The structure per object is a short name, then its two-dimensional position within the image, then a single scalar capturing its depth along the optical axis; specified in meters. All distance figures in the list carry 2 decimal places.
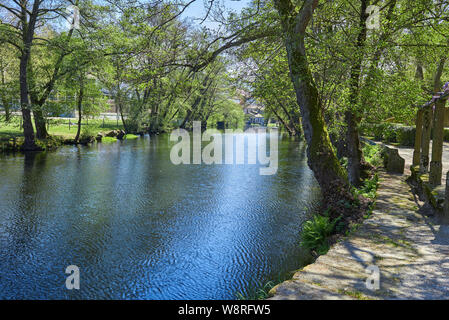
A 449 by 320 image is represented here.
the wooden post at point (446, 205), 5.44
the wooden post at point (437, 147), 7.00
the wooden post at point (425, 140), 8.45
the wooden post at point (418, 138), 10.20
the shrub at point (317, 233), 6.43
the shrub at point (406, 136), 18.92
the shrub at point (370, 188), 7.87
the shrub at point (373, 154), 12.65
